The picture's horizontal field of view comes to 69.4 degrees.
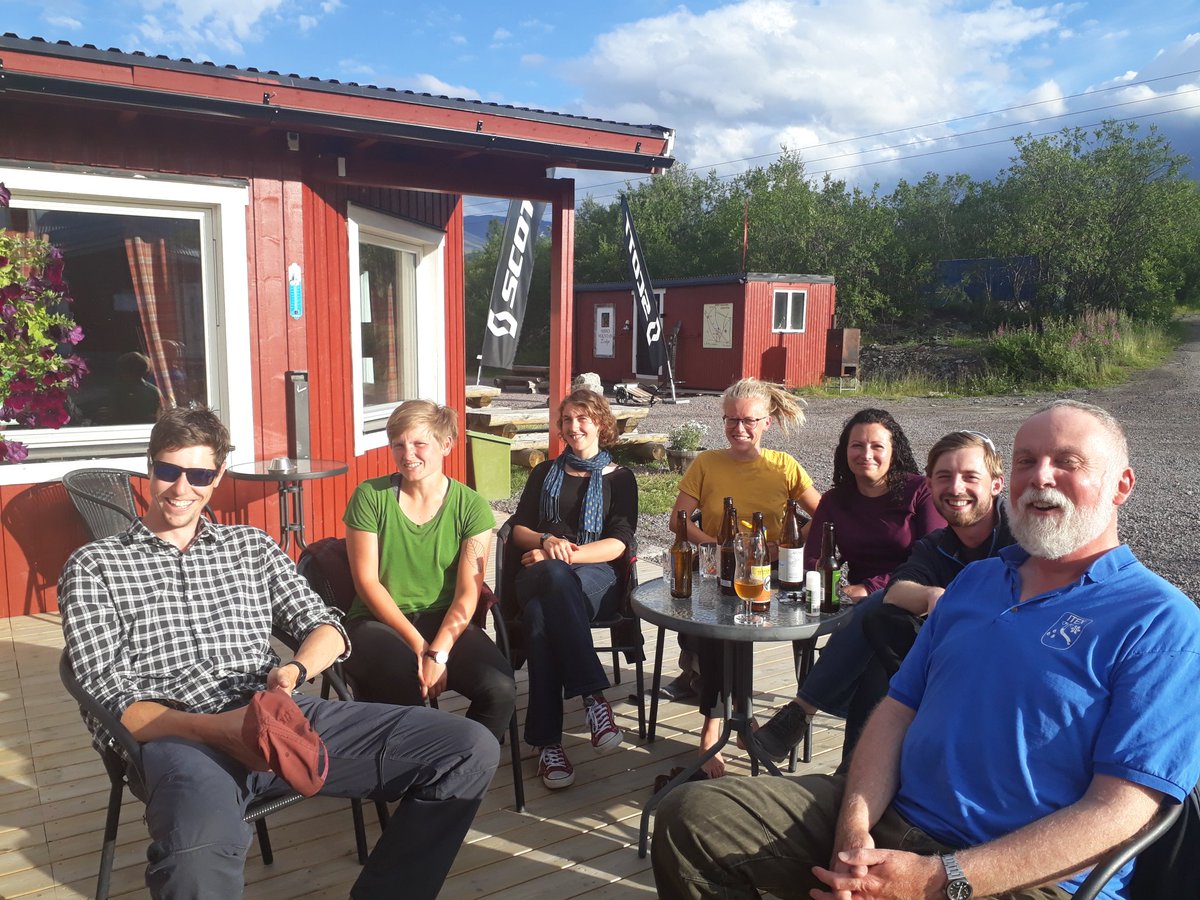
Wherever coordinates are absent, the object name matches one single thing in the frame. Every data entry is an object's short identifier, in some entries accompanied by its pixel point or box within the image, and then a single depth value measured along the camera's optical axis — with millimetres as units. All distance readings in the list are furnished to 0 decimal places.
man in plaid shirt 1803
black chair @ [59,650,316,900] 1752
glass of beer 2398
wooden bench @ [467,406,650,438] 9180
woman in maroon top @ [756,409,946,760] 2732
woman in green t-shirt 2471
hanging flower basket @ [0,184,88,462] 2168
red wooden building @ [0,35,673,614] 3975
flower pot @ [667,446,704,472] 9008
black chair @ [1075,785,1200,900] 1390
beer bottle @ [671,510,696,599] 2684
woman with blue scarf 2746
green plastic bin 7430
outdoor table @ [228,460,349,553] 4113
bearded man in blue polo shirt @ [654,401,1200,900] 1405
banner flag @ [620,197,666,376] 13453
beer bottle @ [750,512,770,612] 2457
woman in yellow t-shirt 3059
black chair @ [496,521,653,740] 3049
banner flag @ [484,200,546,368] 7967
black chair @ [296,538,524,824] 2572
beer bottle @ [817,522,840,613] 2531
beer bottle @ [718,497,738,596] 2711
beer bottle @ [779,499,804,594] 2612
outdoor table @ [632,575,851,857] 2326
